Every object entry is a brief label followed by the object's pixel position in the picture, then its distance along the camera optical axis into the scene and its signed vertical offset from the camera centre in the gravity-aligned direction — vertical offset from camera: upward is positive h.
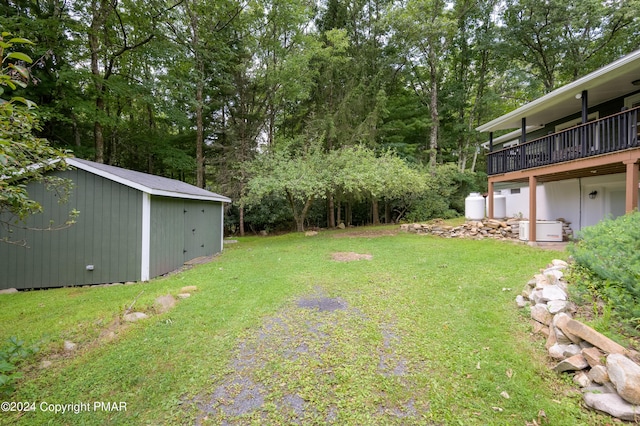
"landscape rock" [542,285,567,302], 3.21 -0.99
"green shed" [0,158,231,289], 5.72 -0.54
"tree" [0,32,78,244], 1.77 +0.67
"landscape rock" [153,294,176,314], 4.06 -1.43
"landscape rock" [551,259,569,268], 4.23 -0.82
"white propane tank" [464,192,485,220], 11.10 +0.26
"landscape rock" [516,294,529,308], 3.69 -1.24
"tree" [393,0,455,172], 14.92 +10.45
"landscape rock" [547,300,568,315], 3.00 -1.06
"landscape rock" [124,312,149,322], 3.70 -1.47
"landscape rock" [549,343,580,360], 2.43 -1.29
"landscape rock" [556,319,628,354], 2.20 -1.09
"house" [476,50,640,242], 6.21 +1.74
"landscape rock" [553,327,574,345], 2.58 -1.22
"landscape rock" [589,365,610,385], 2.07 -1.27
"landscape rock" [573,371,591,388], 2.18 -1.38
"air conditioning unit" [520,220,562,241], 8.43 -0.54
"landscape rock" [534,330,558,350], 2.69 -1.30
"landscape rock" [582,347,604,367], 2.19 -1.20
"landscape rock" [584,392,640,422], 1.83 -1.38
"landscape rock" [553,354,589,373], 2.28 -1.30
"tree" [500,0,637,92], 14.19 +10.45
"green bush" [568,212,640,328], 2.59 -0.54
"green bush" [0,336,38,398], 2.32 -1.36
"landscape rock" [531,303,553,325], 3.07 -1.20
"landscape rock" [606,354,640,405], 1.86 -1.18
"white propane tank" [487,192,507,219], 12.09 +0.34
